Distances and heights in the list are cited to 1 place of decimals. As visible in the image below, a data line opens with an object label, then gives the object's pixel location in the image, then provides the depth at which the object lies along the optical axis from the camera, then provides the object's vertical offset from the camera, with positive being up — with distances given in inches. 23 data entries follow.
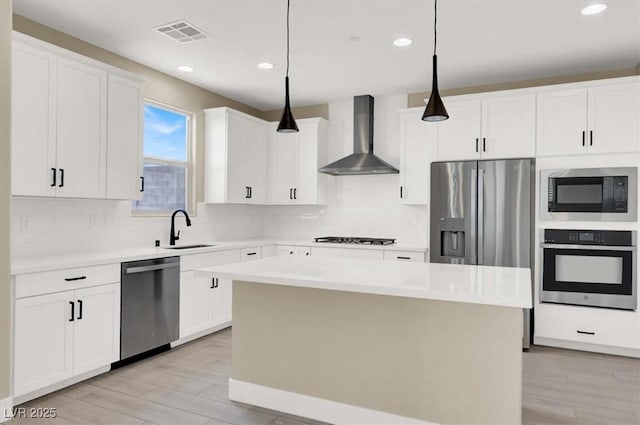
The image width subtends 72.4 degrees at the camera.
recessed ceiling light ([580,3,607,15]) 119.9 +57.3
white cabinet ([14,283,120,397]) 110.0 -34.7
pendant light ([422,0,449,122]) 97.9 +23.9
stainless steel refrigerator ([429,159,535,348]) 165.6 +0.0
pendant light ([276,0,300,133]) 114.3 +23.5
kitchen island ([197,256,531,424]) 89.3 -29.8
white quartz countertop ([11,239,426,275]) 114.0 -14.6
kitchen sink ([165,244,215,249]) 175.9 -14.9
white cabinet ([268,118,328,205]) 219.0 +24.7
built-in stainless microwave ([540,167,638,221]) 154.5 +7.4
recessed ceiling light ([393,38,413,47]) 144.4 +57.1
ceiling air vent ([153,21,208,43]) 134.5 +56.8
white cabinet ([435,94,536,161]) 168.6 +33.8
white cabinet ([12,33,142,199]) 118.2 +24.8
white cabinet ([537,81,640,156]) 154.7 +34.4
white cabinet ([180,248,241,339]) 162.7 -34.1
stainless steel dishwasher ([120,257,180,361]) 138.6 -32.0
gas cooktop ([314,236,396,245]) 200.5 -13.4
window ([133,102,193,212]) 177.0 +21.6
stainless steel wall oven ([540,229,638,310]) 154.2 -19.5
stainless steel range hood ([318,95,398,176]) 207.0 +33.3
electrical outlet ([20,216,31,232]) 129.8 -4.3
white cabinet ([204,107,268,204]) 198.8 +25.3
